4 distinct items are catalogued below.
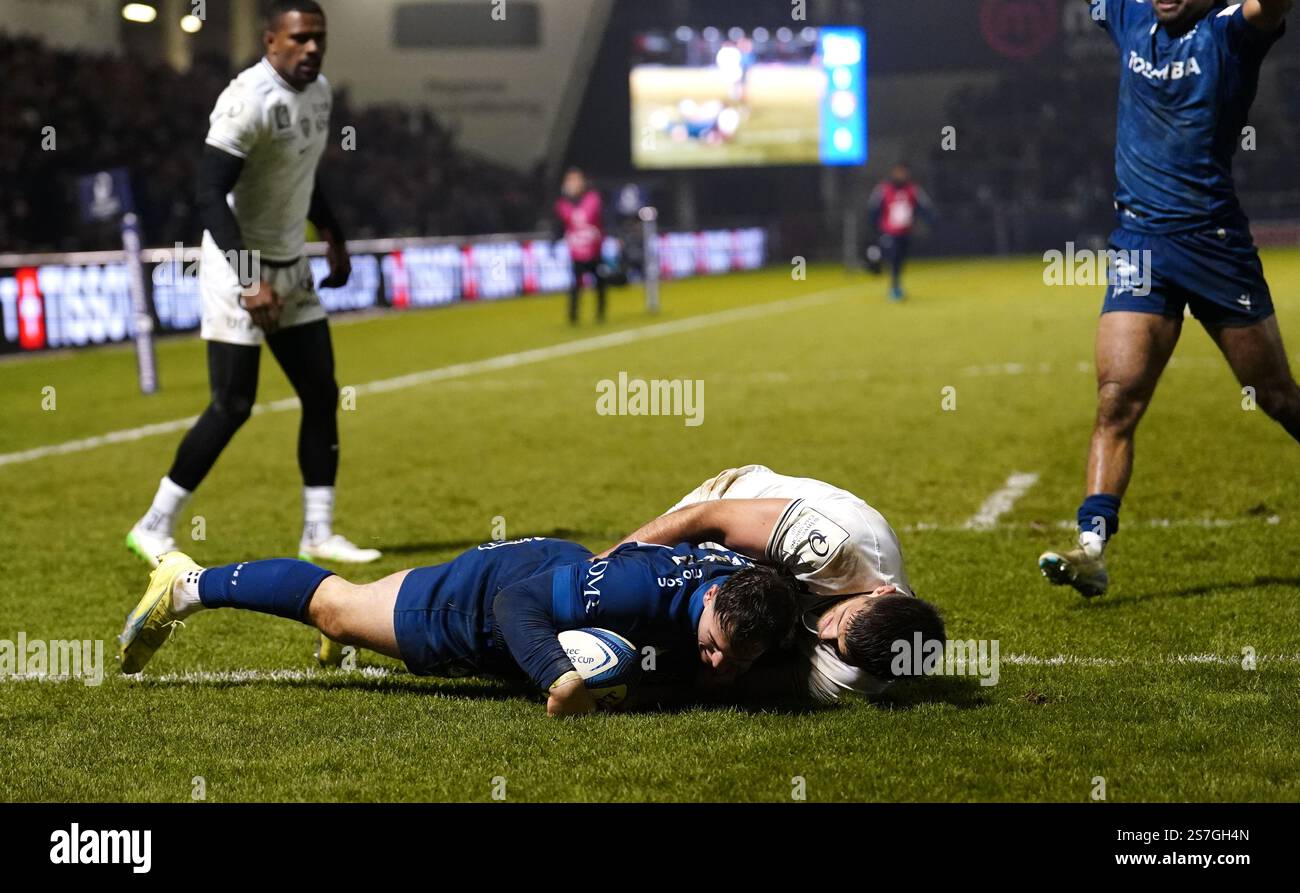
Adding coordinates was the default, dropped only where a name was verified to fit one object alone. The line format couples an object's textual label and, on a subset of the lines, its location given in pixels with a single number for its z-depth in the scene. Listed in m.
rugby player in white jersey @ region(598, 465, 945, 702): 8.28
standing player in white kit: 12.73
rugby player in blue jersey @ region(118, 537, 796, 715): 8.23
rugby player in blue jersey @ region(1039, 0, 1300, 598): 10.75
